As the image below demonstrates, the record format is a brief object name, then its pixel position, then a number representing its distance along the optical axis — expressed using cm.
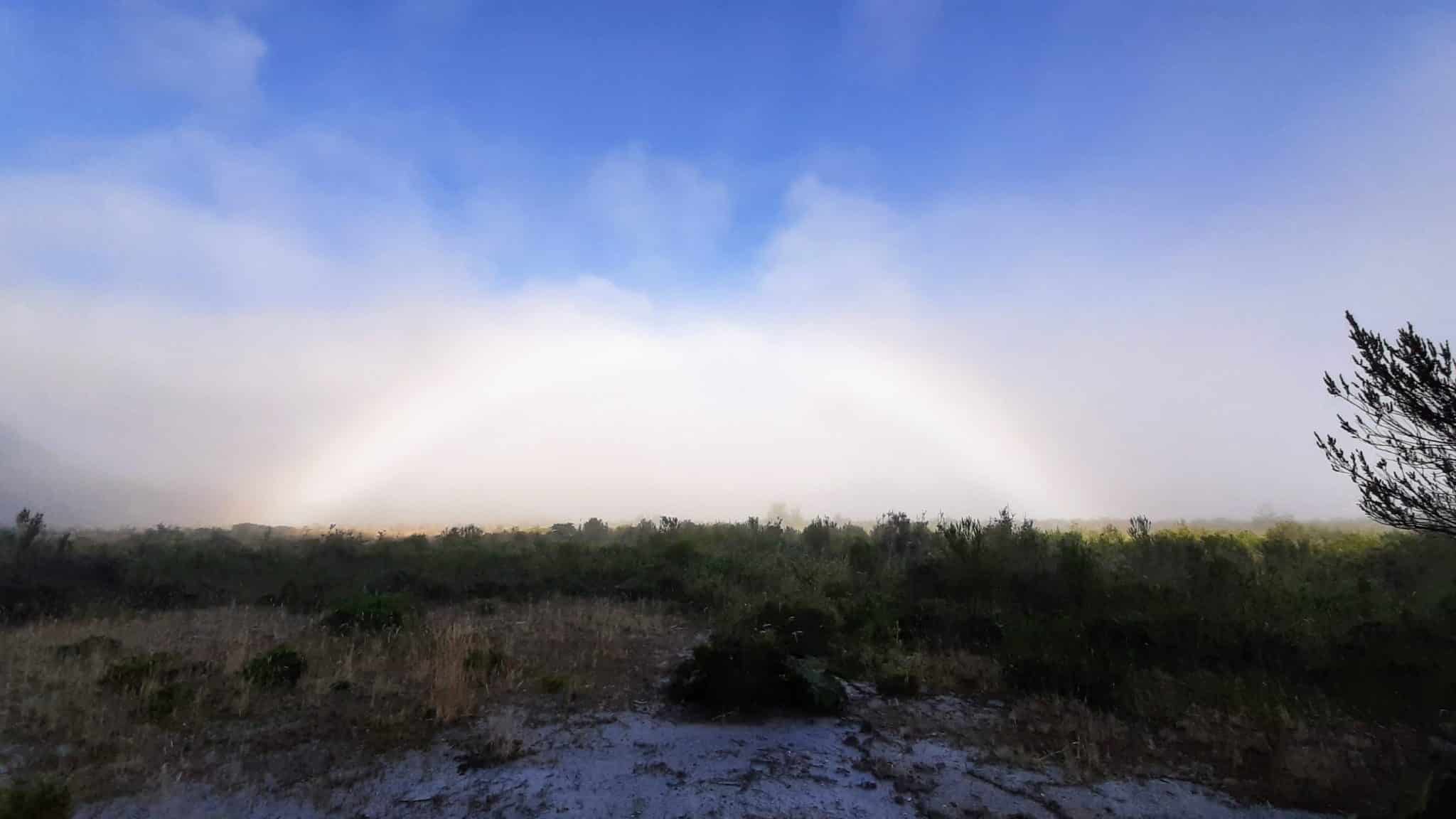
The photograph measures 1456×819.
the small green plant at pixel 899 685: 948
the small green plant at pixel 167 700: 801
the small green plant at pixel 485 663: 974
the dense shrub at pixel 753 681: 872
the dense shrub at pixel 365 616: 1255
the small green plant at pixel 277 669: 924
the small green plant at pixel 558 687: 931
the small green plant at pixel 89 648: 1050
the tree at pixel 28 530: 1991
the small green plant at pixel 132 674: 884
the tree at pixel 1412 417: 873
